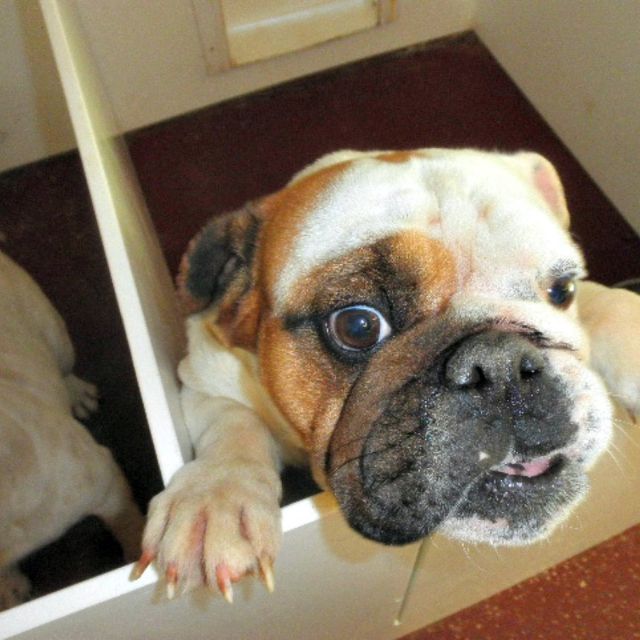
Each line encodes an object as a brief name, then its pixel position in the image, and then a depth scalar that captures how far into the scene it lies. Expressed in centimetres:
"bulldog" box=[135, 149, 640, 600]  36
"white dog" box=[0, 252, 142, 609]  50
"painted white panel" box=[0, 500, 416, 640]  38
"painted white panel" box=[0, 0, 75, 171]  78
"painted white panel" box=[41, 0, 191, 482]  43
